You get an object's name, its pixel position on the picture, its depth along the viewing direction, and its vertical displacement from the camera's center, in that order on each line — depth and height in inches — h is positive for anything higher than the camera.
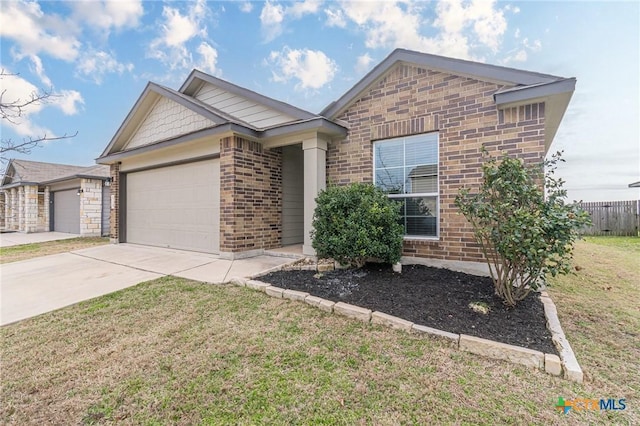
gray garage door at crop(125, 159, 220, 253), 297.9 +7.9
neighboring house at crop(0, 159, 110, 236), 584.7 +32.1
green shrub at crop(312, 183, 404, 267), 198.8 -9.4
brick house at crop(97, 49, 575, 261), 206.2 +60.7
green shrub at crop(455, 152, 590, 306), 130.6 -3.0
